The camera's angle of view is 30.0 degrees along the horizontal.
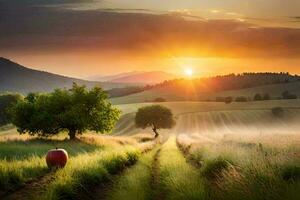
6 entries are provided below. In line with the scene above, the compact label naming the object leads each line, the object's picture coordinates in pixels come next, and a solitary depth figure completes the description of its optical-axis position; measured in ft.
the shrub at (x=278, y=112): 436.35
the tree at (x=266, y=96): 528.34
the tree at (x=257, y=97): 526.53
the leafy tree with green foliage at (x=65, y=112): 187.73
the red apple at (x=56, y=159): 83.56
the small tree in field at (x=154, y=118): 392.27
